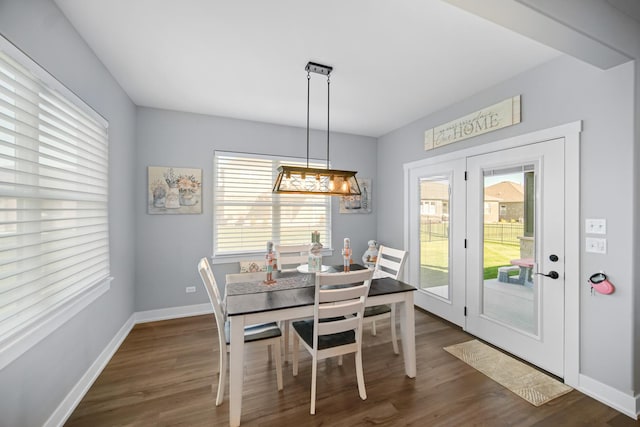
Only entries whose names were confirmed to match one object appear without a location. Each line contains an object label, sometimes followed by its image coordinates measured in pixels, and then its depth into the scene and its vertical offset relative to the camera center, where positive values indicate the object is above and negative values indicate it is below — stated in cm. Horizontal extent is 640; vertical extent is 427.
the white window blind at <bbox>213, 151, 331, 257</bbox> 375 +7
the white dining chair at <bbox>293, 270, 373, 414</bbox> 178 -79
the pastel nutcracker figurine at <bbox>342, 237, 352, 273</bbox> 263 -42
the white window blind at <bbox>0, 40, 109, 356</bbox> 135 +8
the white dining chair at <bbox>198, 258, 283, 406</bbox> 188 -93
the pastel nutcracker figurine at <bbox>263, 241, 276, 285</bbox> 240 -51
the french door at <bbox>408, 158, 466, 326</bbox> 321 -32
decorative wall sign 262 +101
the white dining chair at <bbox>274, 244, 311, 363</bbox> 309 -52
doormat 207 -138
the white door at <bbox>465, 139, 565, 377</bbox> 229 -36
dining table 173 -66
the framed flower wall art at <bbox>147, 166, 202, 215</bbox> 340 +28
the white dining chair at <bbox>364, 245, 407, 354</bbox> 246 -91
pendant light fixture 228 +31
